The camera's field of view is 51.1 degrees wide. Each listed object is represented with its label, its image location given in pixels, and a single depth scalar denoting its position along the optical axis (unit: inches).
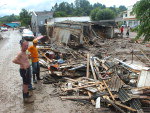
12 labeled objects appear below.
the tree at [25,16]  2358.5
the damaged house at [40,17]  1700.3
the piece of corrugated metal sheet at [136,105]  186.9
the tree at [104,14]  1726.1
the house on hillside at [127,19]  2134.4
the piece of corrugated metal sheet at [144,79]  230.4
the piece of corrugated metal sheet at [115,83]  229.5
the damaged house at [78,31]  705.6
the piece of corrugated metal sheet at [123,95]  201.3
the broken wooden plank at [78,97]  222.5
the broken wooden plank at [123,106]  190.7
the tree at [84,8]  3103.3
